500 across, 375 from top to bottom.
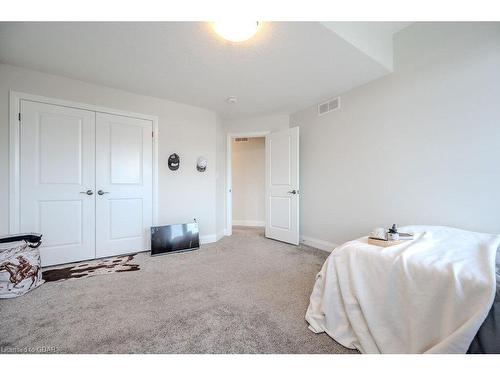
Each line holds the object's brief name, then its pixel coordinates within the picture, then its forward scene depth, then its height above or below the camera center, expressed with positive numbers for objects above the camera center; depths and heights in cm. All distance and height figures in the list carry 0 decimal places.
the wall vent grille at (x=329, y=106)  302 +123
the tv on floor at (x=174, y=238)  294 -72
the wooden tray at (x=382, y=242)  134 -36
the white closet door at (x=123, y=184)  276 +7
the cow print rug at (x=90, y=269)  222 -91
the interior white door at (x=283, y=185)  347 +5
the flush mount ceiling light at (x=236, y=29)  151 +118
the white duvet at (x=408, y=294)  87 -53
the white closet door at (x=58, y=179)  236 +13
